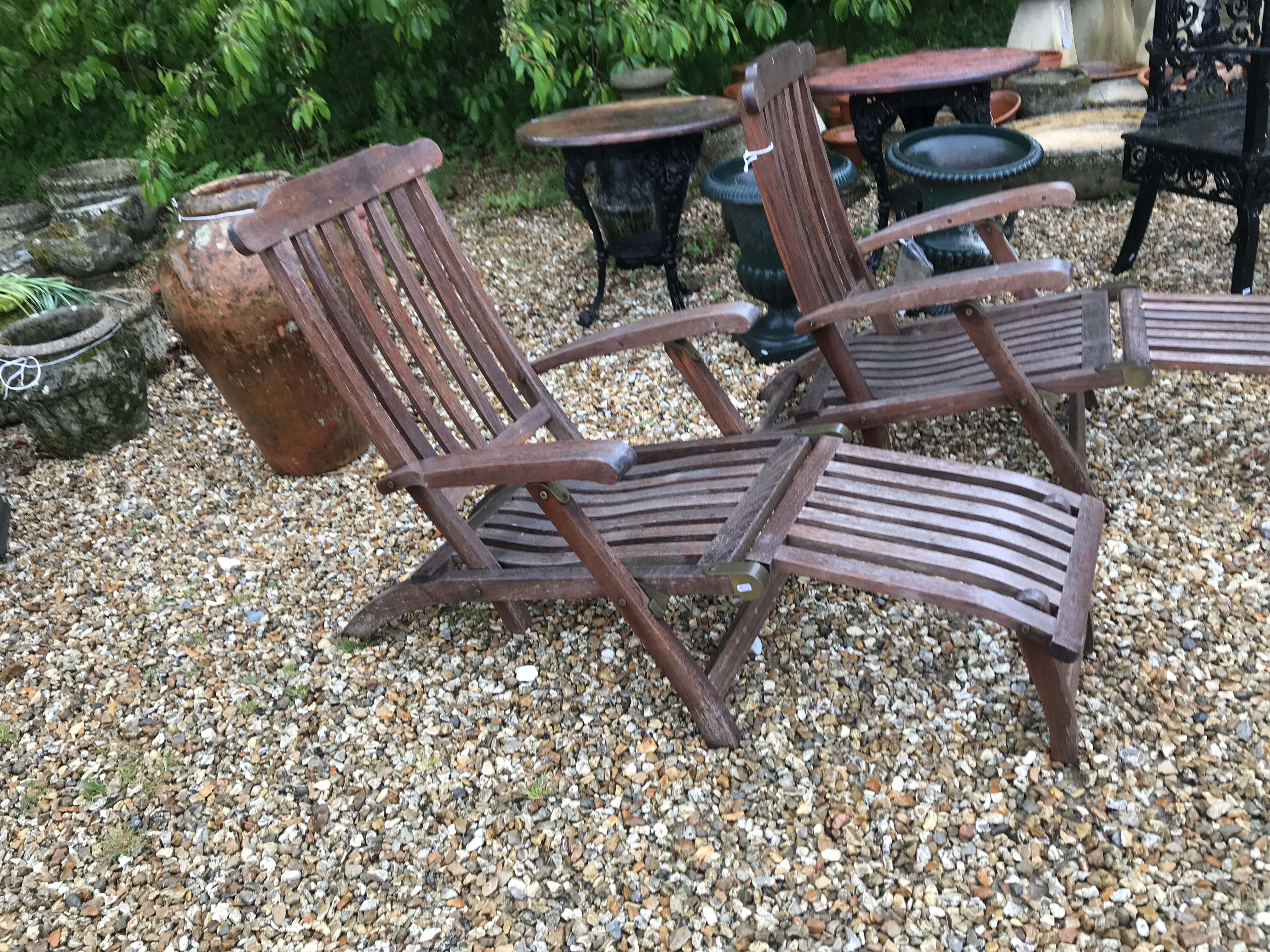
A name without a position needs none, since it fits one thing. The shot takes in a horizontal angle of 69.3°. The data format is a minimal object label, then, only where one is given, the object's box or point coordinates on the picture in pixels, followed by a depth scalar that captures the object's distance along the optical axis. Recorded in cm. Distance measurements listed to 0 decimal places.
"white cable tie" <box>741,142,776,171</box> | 264
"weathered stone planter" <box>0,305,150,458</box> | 382
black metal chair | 344
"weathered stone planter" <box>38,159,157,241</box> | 624
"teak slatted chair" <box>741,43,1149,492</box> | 246
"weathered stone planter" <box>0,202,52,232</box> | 641
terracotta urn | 317
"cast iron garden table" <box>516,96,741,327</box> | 405
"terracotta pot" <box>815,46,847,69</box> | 640
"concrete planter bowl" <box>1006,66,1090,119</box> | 560
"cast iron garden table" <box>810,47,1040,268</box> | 412
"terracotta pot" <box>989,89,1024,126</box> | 542
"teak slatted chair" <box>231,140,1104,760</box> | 191
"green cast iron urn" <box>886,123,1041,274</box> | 376
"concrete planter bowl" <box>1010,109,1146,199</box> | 490
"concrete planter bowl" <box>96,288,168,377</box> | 438
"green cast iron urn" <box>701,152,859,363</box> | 385
